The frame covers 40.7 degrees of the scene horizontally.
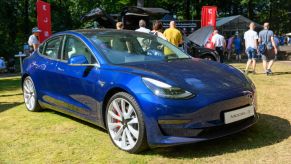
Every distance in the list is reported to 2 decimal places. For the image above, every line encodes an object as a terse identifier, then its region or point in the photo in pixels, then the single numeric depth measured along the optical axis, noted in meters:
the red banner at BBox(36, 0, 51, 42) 15.57
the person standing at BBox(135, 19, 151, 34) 10.37
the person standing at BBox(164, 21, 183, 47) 10.49
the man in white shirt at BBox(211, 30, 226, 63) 17.16
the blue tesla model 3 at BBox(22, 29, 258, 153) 4.21
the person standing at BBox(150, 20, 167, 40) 9.96
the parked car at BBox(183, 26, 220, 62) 17.16
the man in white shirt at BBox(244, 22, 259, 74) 12.78
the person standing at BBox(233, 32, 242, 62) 25.95
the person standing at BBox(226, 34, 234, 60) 26.37
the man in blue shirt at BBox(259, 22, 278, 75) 12.71
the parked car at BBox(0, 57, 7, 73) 19.56
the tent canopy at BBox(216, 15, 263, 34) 32.32
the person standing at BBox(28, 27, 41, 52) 13.81
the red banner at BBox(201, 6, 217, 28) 24.05
